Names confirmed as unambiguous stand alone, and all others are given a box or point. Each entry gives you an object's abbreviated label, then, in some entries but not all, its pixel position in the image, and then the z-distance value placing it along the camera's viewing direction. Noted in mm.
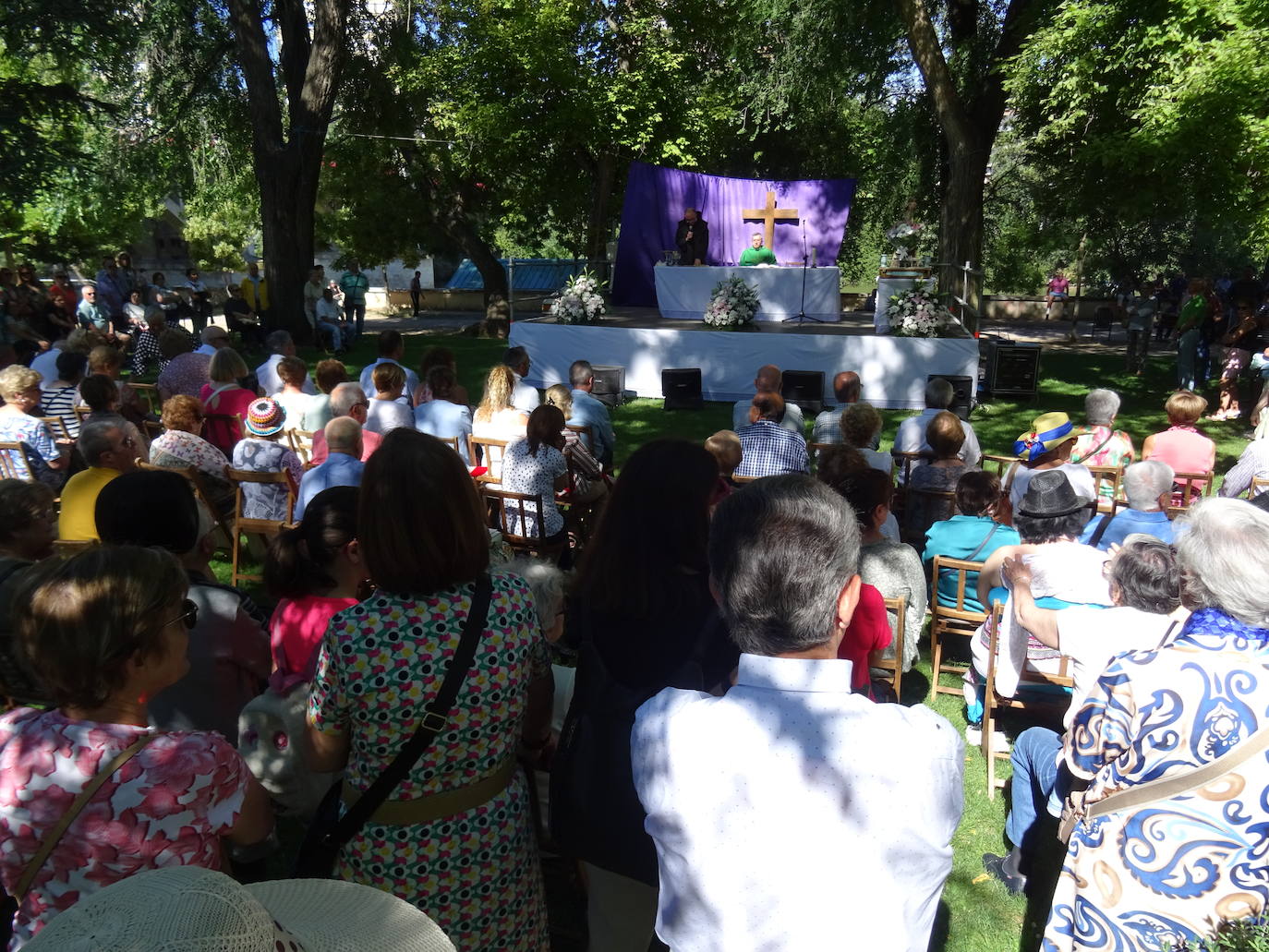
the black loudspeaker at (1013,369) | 11414
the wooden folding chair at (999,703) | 3562
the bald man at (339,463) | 4441
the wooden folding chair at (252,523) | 5031
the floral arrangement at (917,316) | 11211
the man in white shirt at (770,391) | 6418
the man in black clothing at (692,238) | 14570
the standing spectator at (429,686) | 1883
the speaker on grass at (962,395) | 10492
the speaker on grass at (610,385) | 11555
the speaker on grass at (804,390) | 11062
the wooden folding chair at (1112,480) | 5418
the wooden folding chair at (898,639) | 3408
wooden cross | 14336
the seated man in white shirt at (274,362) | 7227
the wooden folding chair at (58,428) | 6281
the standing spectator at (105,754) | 1674
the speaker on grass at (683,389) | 11297
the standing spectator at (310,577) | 2619
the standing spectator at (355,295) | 16734
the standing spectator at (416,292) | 25422
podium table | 13422
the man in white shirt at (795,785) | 1356
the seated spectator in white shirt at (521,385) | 6816
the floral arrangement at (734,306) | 12047
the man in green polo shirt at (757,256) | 13992
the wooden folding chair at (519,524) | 5152
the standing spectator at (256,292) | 17094
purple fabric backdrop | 15984
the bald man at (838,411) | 6621
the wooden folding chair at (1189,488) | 5551
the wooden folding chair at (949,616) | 3936
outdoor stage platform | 11094
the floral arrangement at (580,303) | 12633
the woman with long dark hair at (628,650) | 2033
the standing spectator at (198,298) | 17547
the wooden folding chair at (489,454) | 5803
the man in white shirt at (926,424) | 6070
